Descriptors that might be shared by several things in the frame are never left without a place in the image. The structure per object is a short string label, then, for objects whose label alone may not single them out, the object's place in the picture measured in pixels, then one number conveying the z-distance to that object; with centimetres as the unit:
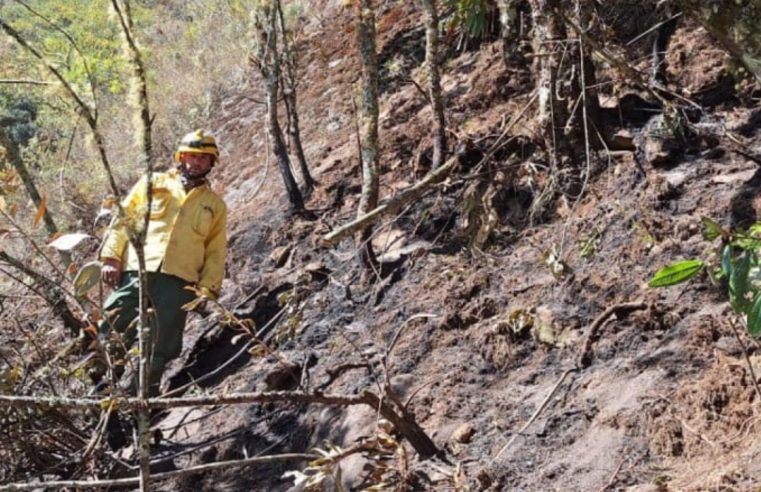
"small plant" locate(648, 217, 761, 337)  186
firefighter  446
